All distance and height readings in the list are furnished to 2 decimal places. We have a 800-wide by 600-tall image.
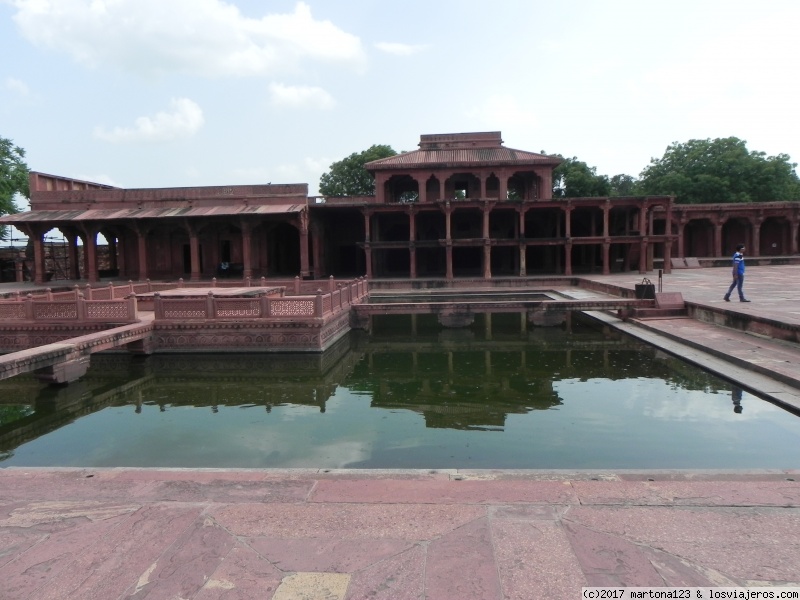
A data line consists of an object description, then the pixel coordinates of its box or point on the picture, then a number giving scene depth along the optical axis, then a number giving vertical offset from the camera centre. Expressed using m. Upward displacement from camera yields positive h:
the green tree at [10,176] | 36.98 +6.66
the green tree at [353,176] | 48.88 +8.02
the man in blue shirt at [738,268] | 13.24 -0.31
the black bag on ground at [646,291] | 14.84 -0.92
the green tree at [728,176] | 42.34 +6.27
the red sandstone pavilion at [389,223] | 27.27 +2.24
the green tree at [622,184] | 68.75 +9.57
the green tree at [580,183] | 44.59 +6.22
